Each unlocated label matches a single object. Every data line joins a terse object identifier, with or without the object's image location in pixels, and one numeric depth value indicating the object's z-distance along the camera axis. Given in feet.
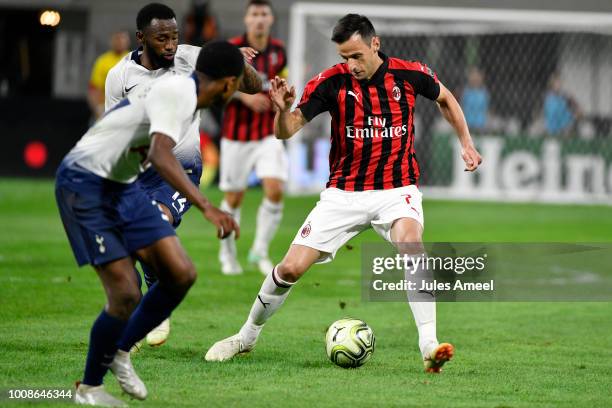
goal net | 145.48
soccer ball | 51.24
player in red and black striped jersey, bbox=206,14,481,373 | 52.54
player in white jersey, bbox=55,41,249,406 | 41.45
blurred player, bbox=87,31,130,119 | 127.95
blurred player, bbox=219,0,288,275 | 86.07
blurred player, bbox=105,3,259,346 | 53.78
